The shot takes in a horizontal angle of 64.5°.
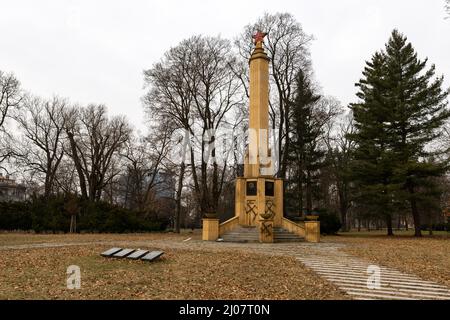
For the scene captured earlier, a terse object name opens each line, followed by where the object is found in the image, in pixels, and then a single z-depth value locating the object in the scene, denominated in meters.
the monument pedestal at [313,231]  19.69
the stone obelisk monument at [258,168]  21.22
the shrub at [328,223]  30.31
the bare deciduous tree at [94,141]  33.91
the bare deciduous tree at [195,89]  28.20
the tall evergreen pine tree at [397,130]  24.92
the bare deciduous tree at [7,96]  30.23
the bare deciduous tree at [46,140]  34.08
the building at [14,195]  53.65
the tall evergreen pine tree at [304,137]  34.25
